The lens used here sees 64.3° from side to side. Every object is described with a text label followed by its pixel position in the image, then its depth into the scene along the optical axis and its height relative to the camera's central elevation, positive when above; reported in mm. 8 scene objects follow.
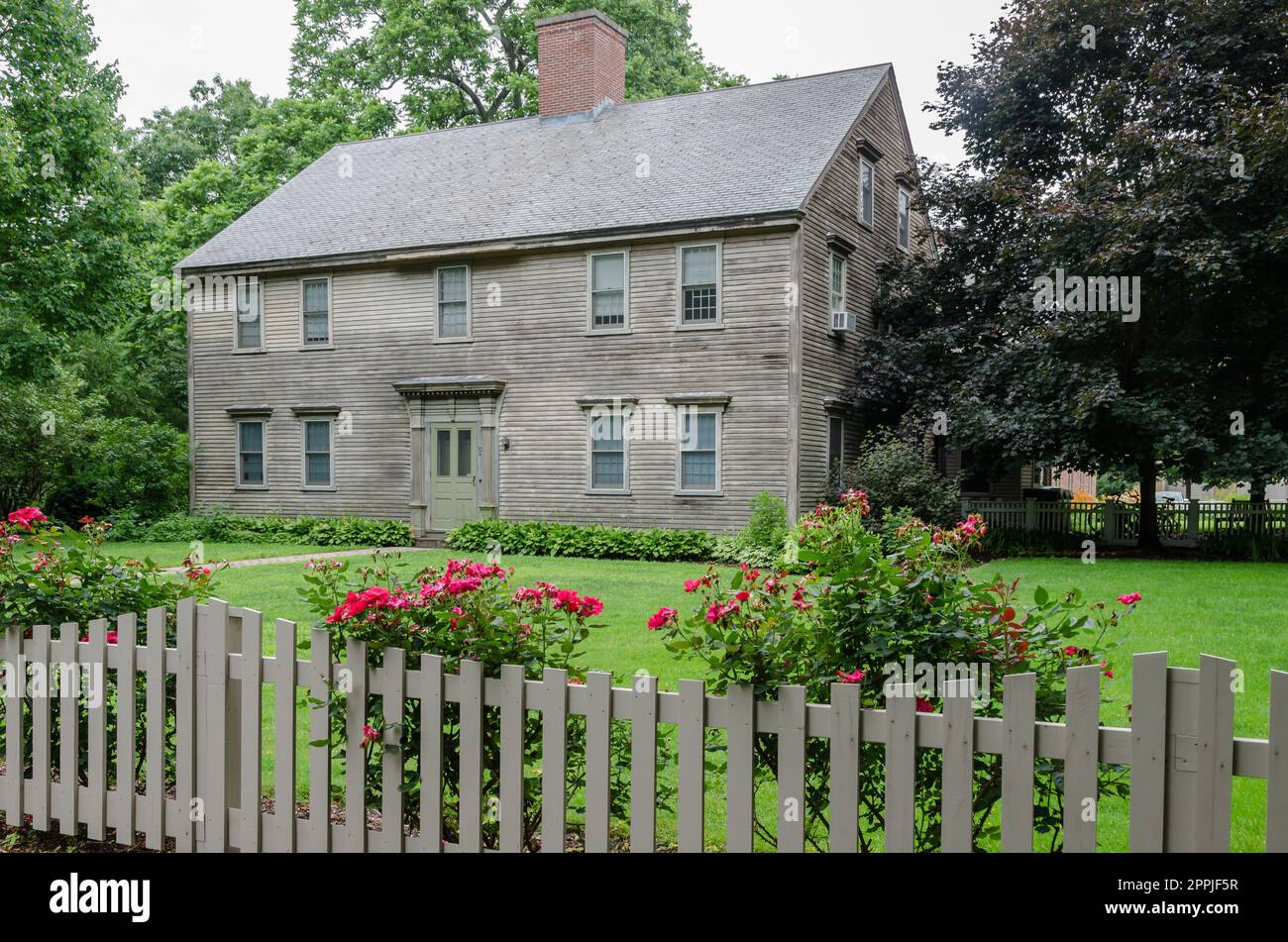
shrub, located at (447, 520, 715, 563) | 19016 -1572
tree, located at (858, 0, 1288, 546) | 18047 +4005
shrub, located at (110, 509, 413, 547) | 22109 -1555
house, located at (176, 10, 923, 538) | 19875 +3216
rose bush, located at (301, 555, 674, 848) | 3535 -612
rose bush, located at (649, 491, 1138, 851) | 3207 -579
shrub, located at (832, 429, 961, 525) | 19000 -459
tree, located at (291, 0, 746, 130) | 35625 +14642
